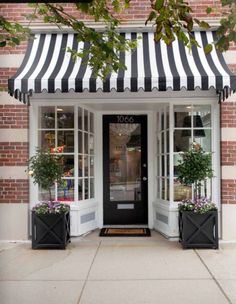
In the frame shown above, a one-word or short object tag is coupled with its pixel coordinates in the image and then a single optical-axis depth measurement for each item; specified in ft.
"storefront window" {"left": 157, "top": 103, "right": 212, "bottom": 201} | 25.68
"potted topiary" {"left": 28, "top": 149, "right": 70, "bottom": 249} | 23.06
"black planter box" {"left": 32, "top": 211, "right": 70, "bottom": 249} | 23.03
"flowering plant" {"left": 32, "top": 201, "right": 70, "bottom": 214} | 23.31
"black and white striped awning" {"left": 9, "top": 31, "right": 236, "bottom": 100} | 21.80
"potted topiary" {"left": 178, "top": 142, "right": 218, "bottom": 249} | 22.84
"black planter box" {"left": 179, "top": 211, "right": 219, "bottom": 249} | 22.82
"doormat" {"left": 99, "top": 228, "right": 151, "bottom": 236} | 26.73
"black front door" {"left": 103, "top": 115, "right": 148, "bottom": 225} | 29.37
